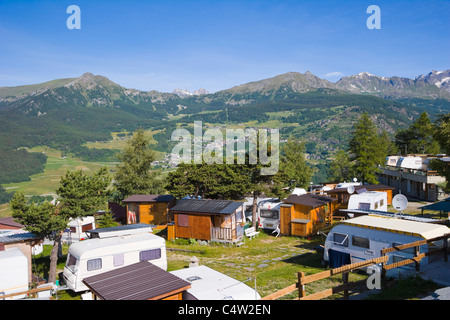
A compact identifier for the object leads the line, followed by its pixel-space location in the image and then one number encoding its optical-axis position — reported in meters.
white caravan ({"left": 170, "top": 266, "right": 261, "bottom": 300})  9.77
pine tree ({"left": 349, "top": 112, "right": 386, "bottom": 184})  42.38
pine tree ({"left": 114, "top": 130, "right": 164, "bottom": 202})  40.47
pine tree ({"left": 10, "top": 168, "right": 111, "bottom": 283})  15.91
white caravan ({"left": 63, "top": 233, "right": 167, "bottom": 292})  14.33
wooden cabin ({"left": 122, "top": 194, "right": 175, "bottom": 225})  30.49
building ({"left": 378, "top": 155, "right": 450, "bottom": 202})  35.69
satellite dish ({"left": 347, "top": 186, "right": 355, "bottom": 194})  28.86
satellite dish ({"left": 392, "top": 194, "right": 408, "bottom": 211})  17.84
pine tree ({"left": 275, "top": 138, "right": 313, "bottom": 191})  51.81
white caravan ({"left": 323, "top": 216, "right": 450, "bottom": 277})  13.12
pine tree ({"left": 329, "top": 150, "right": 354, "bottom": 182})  59.09
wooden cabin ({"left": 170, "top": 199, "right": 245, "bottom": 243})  23.50
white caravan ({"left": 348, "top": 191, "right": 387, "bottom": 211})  27.68
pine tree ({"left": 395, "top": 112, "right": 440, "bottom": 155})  57.41
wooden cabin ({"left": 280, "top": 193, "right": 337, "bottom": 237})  25.20
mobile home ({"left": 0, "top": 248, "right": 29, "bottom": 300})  13.37
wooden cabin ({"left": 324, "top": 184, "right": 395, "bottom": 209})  30.58
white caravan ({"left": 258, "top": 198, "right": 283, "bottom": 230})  27.23
